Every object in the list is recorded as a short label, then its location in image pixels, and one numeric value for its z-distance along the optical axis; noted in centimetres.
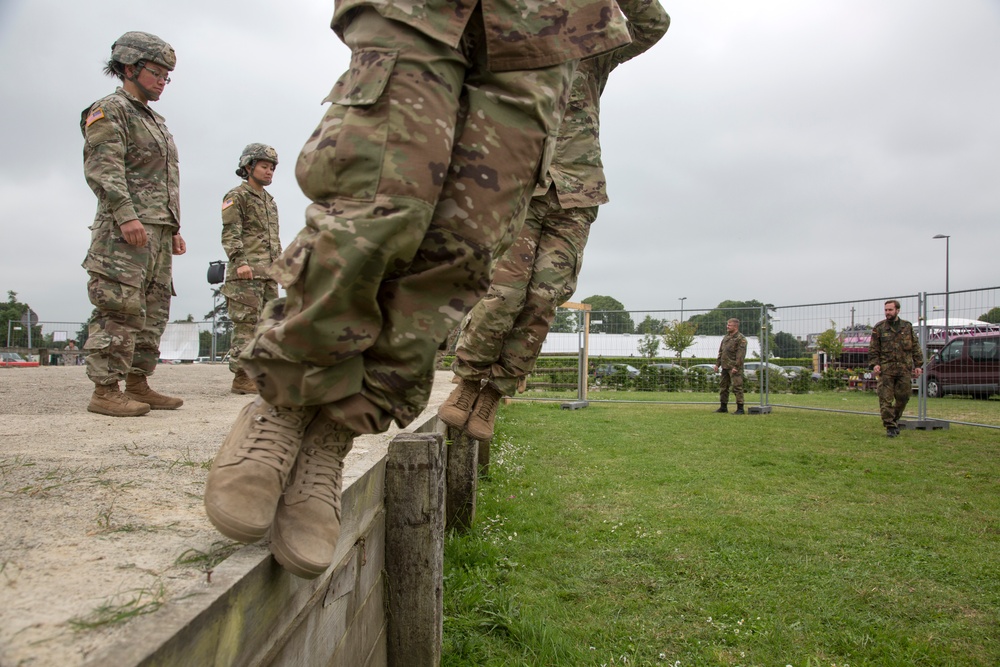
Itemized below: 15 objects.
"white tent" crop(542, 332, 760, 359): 1438
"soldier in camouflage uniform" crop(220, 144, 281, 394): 638
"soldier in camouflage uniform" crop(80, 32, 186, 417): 402
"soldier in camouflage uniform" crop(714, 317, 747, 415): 1227
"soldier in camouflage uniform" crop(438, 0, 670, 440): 331
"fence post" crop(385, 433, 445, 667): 226
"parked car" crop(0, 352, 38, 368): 2003
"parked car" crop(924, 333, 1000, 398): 1086
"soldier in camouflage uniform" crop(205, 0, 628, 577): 142
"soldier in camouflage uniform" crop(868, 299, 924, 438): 923
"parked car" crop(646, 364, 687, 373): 1616
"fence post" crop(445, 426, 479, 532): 378
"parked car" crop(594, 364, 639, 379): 1647
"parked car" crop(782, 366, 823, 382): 1522
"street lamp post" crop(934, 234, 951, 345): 1052
